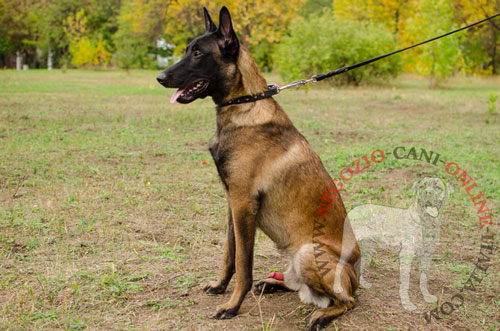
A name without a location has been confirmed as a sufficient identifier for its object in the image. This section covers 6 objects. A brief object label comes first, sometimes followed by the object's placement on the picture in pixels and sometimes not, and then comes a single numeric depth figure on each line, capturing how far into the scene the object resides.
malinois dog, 2.95
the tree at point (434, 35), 20.30
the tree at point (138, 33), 19.00
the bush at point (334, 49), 20.39
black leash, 3.09
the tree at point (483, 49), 29.82
